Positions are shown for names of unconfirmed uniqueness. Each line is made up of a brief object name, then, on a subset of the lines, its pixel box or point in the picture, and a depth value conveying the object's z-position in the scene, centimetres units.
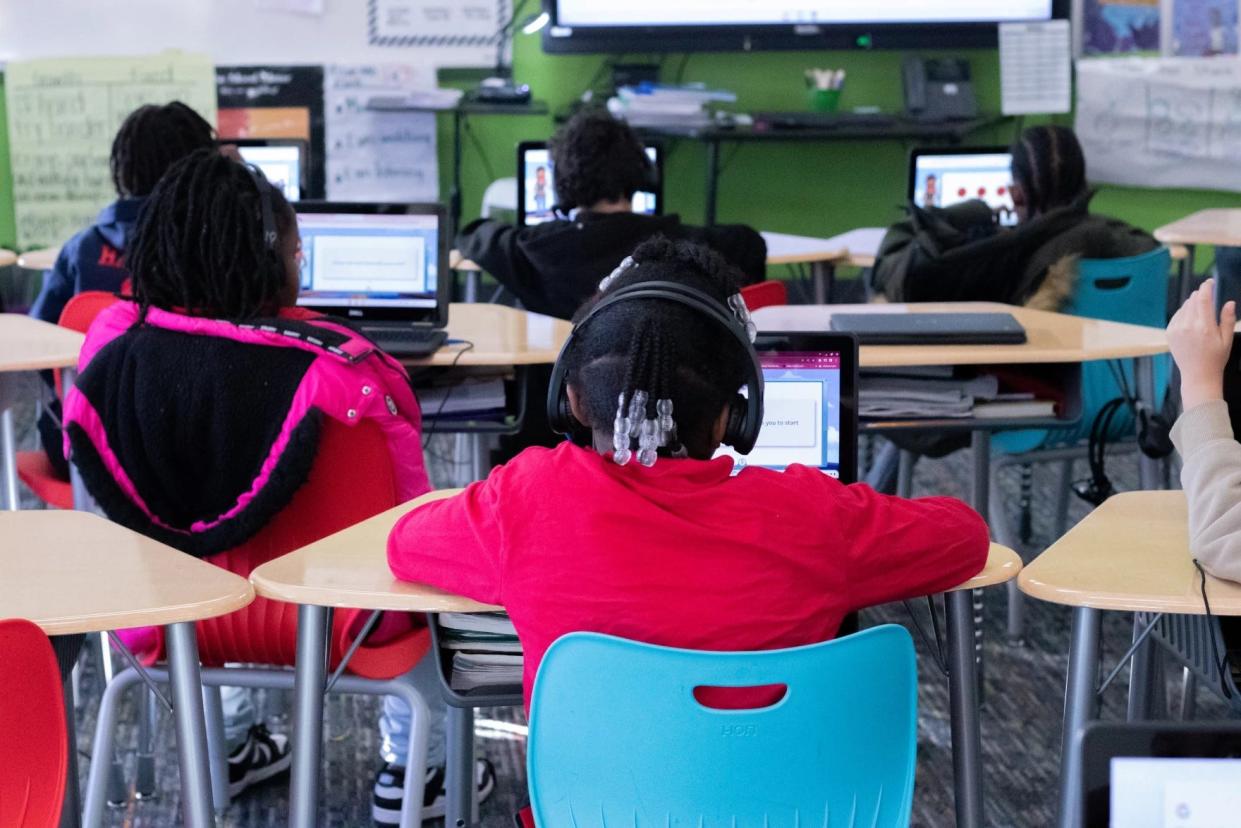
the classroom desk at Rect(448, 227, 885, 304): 457
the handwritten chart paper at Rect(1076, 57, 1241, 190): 635
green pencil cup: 648
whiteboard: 637
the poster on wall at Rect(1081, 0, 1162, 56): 648
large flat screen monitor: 627
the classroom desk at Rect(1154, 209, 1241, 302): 472
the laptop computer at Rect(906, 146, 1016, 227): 479
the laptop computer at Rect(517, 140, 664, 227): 459
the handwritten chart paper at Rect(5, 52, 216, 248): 641
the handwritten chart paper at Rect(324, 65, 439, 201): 653
